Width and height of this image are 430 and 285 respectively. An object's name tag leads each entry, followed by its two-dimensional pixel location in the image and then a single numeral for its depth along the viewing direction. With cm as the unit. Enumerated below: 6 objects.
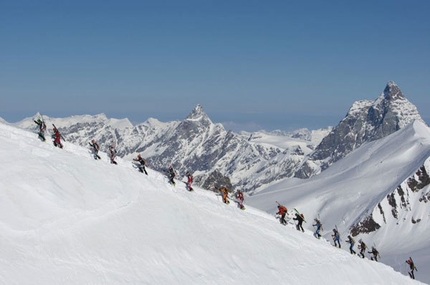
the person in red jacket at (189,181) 3908
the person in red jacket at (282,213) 4147
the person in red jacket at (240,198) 4147
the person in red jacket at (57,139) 3638
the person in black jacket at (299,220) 4144
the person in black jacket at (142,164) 3825
